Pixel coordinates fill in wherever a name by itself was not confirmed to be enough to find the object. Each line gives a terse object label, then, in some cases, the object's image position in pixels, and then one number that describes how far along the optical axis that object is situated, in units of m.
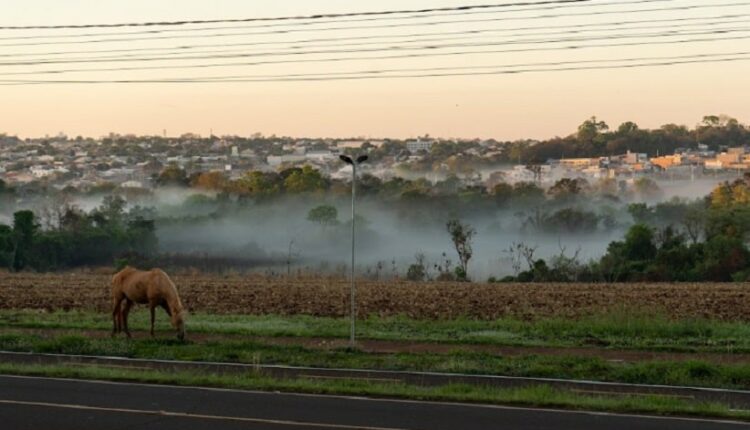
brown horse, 28.23
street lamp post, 25.45
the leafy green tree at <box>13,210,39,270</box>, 91.48
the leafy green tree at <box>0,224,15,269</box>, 90.38
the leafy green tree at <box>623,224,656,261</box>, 79.25
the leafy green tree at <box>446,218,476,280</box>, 84.16
